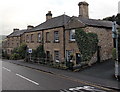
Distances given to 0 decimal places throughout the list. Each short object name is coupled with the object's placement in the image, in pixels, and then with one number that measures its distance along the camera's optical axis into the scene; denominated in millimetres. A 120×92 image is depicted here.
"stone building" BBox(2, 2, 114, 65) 11782
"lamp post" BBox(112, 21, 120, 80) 7486
